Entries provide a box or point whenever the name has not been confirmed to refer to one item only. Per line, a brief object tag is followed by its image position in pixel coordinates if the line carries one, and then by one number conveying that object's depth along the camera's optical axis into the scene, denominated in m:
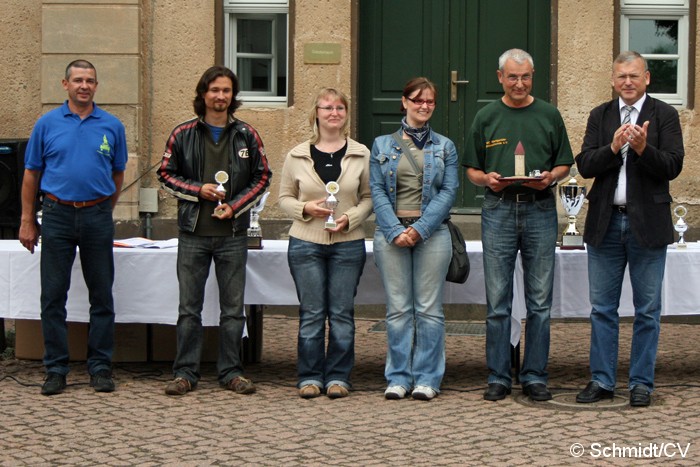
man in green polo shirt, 6.93
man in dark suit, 6.71
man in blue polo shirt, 7.27
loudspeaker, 9.73
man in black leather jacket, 7.24
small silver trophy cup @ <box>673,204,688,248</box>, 7.64
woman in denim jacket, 7.06
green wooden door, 11.45
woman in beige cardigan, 7.16
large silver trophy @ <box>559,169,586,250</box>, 7.71
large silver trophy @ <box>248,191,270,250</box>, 7.73
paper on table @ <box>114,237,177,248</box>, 7.98
